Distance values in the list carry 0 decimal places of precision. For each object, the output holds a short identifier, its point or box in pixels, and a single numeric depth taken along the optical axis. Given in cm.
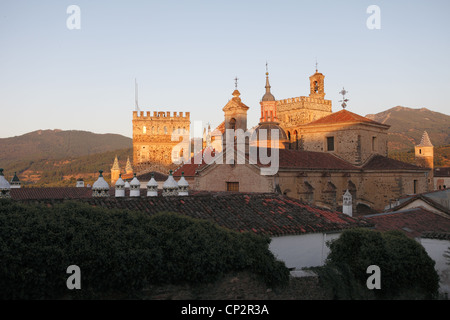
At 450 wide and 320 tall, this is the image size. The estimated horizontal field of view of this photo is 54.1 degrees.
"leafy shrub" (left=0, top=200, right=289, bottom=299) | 738
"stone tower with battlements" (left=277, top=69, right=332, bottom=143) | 5428
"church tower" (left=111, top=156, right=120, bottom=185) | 5628
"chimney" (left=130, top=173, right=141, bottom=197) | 1691
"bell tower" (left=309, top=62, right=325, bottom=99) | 5474
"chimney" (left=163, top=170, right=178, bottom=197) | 1569
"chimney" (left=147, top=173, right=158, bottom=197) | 1652
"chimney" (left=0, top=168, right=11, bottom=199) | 1180
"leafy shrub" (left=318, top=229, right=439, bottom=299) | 1061
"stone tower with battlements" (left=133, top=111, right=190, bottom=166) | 5959
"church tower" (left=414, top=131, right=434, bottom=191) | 5012
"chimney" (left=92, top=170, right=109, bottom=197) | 1462
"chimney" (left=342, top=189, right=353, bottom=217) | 2496
